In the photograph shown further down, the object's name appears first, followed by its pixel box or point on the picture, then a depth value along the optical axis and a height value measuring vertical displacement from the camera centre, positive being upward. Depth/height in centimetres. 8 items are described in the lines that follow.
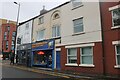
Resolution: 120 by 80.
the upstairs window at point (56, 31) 1060 +198
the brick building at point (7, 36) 3155 +375
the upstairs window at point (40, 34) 1202 +168
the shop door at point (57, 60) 1015 -183
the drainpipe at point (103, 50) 744 -47
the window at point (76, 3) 914 +489
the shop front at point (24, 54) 1297 -149
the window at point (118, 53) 707 -70
